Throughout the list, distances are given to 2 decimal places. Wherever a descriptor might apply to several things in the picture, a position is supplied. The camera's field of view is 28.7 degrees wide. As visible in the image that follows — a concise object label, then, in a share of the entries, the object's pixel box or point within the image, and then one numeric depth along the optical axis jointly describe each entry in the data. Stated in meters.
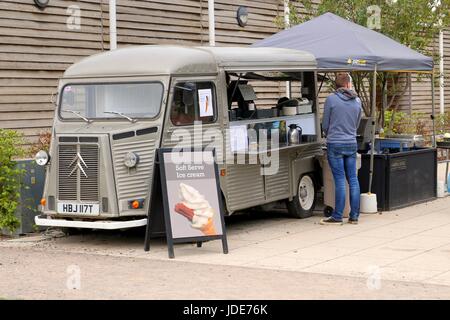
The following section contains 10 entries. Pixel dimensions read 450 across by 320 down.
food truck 9.91
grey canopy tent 12.28
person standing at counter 11.39
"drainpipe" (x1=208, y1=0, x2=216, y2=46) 17.92
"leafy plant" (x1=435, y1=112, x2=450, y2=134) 22.59
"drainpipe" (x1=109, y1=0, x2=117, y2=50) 15.62
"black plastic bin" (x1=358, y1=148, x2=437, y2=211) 12.78
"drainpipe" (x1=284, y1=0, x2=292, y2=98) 17.90
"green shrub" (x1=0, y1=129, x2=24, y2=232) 10.83
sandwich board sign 9.59
